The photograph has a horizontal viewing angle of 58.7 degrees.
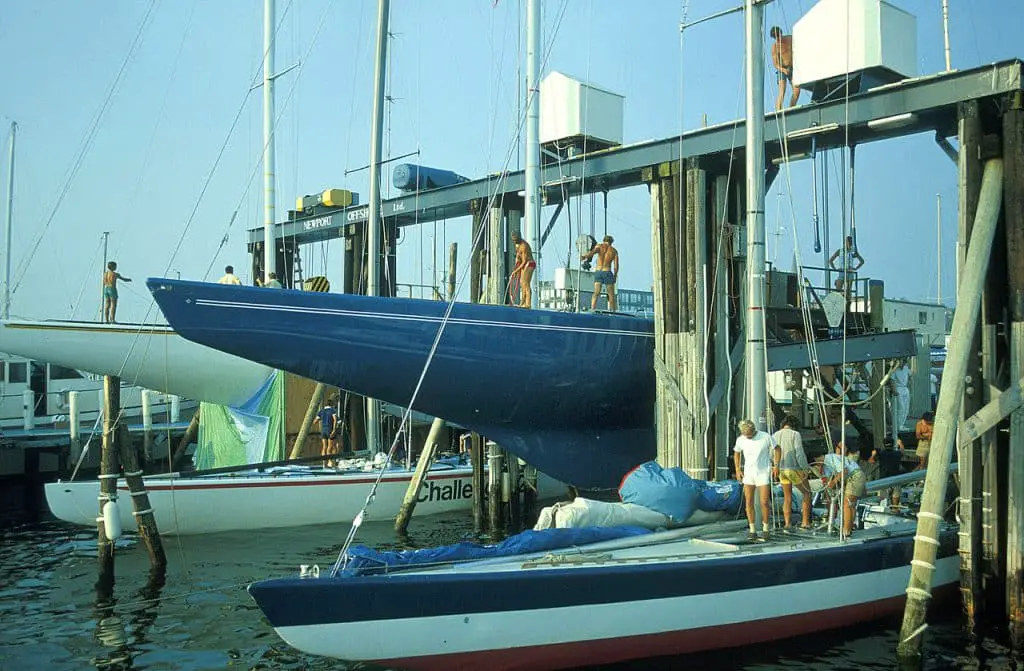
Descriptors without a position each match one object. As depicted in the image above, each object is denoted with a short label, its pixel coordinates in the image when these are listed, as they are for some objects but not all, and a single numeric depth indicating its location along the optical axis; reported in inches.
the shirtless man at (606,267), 593.0
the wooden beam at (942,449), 340.8
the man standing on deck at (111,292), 647.8
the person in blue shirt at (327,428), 720.3
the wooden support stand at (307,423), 685.3
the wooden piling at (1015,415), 360.2
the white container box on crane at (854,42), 492.4
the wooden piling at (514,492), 616.1
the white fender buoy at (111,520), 451.2
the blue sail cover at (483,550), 314.2
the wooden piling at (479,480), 614.2
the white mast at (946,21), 511.5
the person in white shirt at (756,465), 389.4
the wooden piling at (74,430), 845.2
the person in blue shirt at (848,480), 390.9
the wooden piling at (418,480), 596.7
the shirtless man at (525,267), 557.9
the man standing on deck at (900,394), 721.0
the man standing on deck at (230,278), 637.9
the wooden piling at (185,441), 847.7
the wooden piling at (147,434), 904.3
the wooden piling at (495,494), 607.2
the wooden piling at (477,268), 693.9
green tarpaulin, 677.3
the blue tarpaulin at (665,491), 412.8
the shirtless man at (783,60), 551.8
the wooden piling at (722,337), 536.7
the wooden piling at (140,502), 456.4
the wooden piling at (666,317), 525.7
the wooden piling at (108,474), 453.7
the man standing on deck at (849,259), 589.6
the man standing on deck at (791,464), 407.8
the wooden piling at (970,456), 373.7
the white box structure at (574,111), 641.6
